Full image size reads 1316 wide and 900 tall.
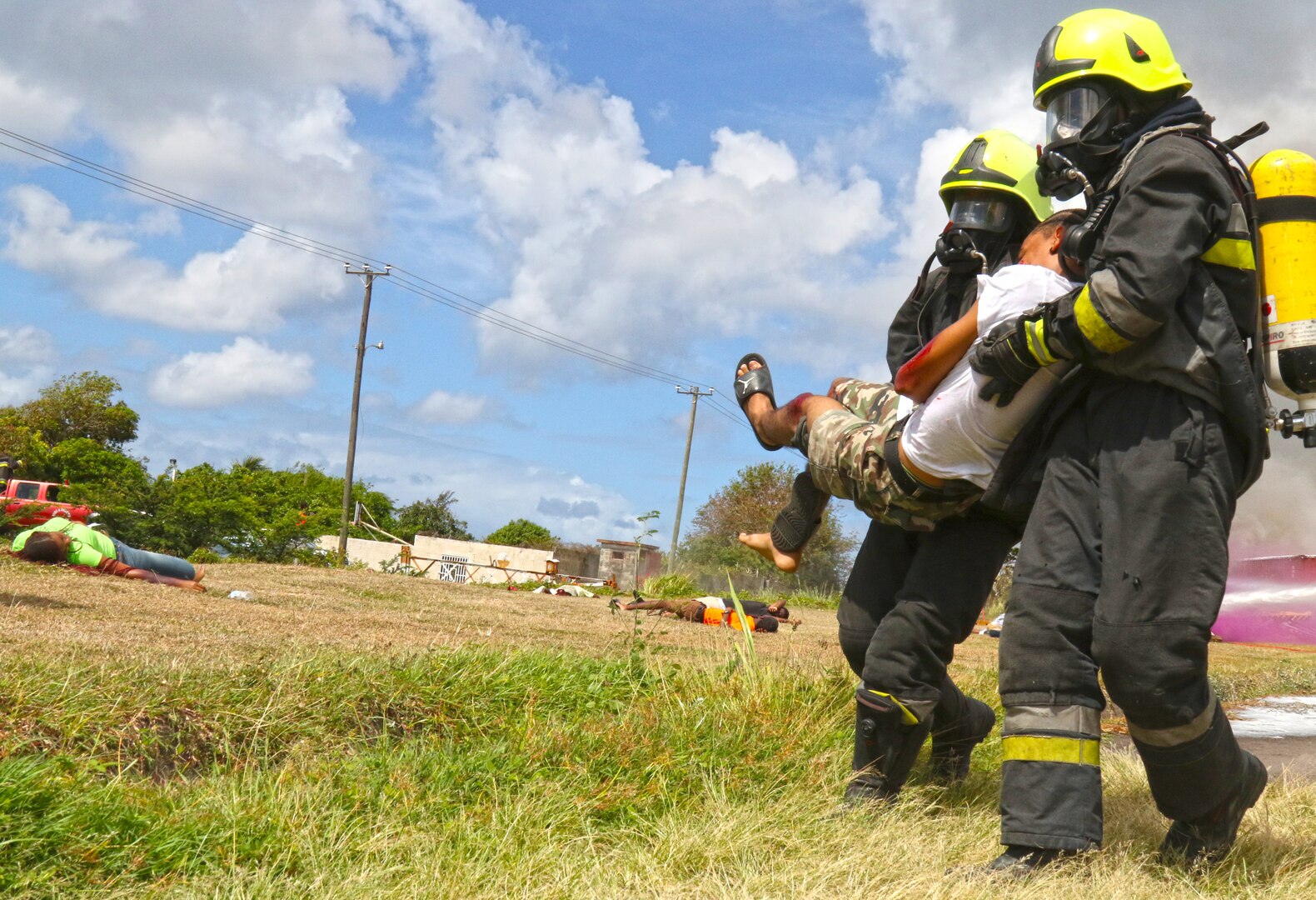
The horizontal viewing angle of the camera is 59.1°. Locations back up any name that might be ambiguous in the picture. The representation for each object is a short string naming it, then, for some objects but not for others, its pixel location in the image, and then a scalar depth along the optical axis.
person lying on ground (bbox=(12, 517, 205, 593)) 8.30
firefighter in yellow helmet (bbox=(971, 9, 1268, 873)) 2.70
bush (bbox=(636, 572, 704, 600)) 16.53
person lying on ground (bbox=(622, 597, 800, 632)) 10.82
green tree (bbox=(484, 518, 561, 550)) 45.12
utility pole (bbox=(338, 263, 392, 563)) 34.16
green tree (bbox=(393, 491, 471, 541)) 45.50
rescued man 3.08
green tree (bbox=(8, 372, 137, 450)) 39.59
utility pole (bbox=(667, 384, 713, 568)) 47.94
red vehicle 10.60
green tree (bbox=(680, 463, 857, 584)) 38.53
